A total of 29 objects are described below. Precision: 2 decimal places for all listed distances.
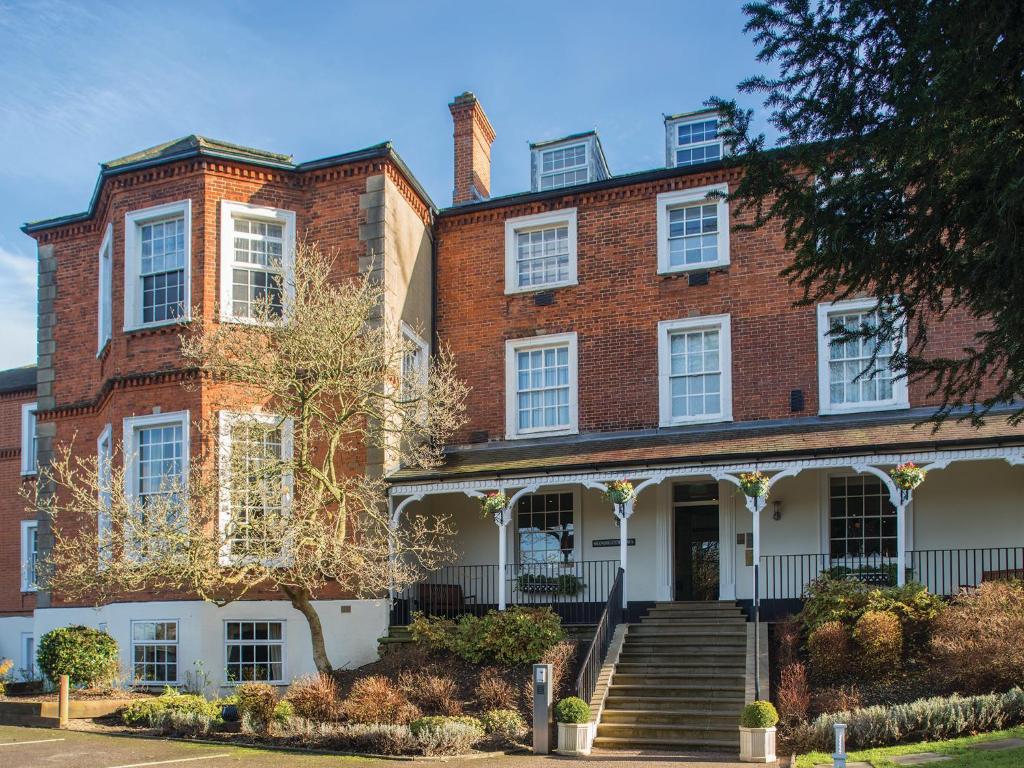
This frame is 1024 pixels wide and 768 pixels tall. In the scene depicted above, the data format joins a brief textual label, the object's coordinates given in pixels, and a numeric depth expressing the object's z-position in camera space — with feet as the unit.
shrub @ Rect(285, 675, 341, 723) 50.21
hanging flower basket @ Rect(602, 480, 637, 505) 58.65
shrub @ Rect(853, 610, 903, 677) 48.49
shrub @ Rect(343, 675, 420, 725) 48.75
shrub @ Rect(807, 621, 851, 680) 49.29
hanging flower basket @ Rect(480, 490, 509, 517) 61.05
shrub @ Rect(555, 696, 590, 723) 46.11
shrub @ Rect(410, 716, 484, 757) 45.57
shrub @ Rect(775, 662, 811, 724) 45.78
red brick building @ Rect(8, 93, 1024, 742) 60.59
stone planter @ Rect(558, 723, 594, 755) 45.88
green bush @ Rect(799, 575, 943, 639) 50.06
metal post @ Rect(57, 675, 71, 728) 54.44
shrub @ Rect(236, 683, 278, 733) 50.80
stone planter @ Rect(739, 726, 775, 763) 42.78
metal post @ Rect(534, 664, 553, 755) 46.09
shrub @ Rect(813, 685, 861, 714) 45.39
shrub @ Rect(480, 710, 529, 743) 47.73
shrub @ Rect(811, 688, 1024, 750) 41.86
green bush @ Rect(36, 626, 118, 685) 58.90
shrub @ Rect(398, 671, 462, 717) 49.86
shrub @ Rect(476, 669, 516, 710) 50.34
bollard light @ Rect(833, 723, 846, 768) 33.35
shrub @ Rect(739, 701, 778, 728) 42.96
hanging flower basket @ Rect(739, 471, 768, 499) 56.49
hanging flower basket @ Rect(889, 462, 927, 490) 53.78
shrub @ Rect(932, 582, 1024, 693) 44.34
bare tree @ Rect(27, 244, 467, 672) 51.75
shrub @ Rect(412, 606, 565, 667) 54.70
